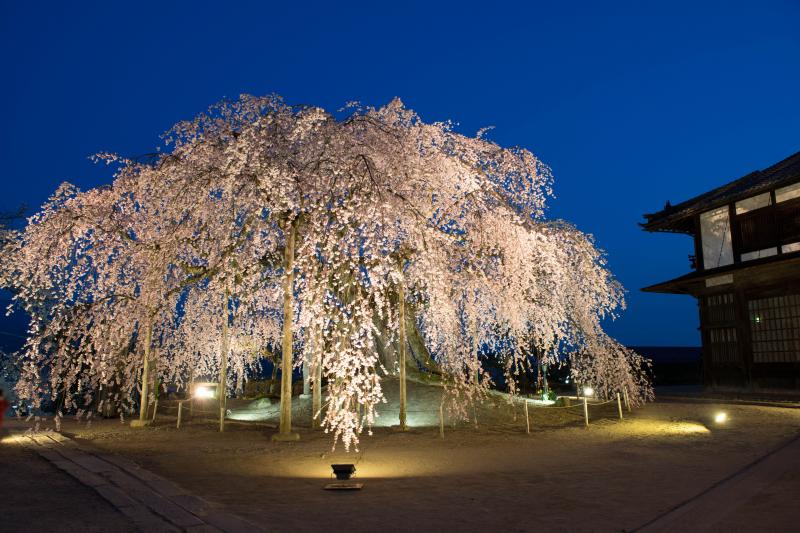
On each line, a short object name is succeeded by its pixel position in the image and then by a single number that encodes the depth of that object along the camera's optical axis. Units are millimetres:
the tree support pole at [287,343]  13453
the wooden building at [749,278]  20438
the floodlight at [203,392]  24853
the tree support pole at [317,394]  17188
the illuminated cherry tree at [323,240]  10125
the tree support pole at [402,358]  15094
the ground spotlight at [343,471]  8453
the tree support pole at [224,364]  16659
